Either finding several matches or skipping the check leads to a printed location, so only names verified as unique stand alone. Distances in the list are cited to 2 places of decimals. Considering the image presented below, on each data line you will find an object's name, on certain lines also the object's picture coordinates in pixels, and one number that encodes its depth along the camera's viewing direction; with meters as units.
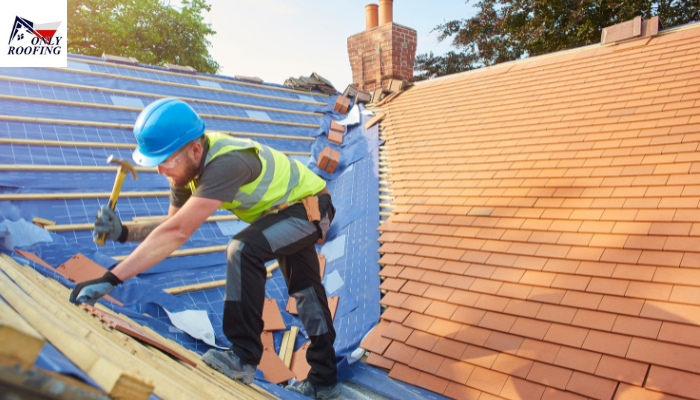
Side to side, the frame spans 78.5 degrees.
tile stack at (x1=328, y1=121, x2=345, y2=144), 5.91
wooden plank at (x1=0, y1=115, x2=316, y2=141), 3.88
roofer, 1.76
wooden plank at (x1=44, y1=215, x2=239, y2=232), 3.11
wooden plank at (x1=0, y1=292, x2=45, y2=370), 0.63
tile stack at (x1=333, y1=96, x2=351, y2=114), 6.91
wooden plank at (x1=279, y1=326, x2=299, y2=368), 2.93
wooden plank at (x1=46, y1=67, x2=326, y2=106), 5.17
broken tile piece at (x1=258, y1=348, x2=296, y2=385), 2.63
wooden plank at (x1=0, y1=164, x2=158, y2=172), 3.40
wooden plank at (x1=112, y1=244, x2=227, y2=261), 3.49
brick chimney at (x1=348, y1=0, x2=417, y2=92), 8.56
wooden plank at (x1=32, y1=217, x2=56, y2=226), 3.12
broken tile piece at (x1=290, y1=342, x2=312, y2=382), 2.79
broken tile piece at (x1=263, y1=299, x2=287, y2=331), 3.16
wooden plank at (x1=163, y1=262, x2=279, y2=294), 3.13
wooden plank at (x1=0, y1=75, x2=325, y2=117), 4.49
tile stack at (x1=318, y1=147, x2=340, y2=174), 5.29
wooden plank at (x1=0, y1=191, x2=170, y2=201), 3.19
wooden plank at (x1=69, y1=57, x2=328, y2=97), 5.58
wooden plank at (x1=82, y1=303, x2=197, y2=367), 1.76
